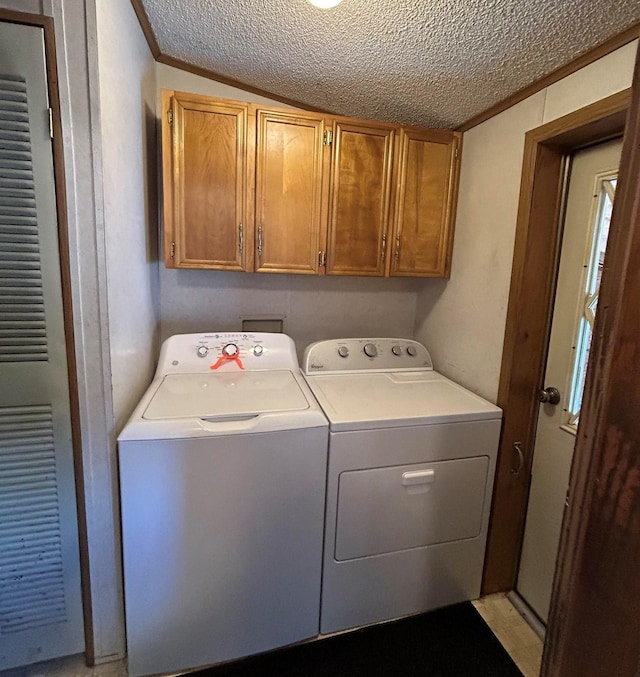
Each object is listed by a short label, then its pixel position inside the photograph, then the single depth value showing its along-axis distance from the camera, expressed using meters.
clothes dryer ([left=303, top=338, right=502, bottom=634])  1.40
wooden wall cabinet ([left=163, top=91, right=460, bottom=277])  1.56
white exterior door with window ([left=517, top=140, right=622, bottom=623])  1.39
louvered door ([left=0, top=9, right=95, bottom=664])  1.00
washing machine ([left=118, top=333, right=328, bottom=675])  1.22
